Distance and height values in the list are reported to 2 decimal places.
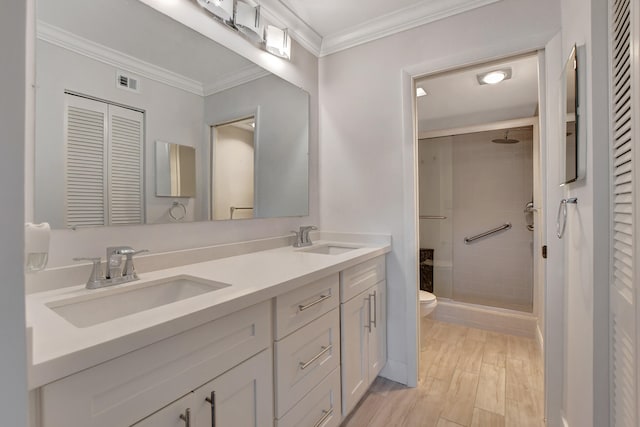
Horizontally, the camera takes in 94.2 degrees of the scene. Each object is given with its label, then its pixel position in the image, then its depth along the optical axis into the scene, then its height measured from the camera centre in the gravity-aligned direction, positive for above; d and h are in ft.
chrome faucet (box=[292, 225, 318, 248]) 6.37 -0.53
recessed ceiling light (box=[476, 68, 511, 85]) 7.27 +3.44
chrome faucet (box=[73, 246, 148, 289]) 3.29 -0.67
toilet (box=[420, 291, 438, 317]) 7.61 -2.38
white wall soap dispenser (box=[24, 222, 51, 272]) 2.02 -0.23
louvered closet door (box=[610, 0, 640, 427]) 2.43 -0.04
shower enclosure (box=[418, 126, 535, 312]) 10.08 -0.14
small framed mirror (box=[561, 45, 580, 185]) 3.58 +1.14
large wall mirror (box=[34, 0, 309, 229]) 3.28 +1.28
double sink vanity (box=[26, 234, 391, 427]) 1.92 -1.16
